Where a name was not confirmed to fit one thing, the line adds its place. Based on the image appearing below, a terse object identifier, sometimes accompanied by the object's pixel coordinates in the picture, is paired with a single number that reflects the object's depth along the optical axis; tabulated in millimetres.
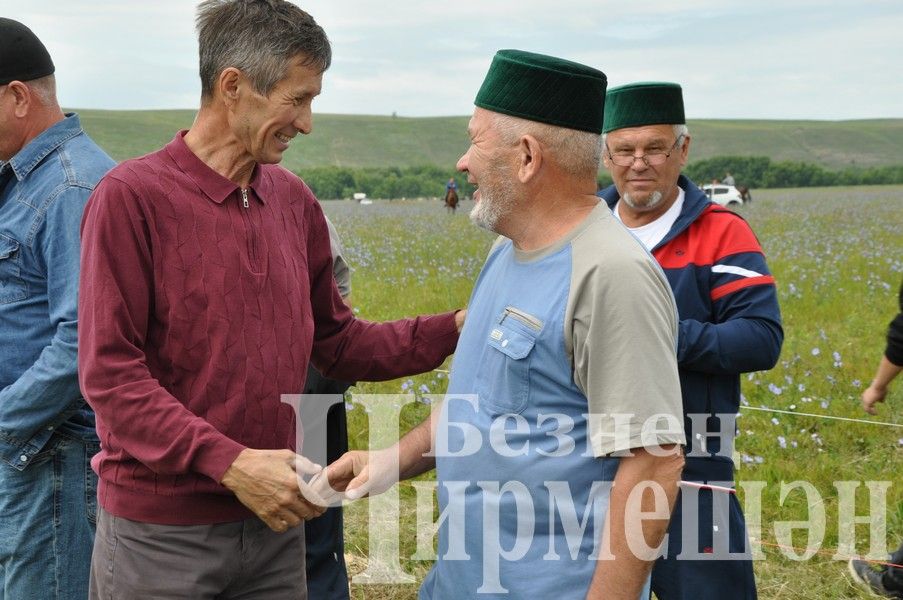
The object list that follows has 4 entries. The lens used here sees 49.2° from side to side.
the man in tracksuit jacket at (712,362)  3115
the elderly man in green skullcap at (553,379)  1964
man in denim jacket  2818
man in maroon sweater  2246
